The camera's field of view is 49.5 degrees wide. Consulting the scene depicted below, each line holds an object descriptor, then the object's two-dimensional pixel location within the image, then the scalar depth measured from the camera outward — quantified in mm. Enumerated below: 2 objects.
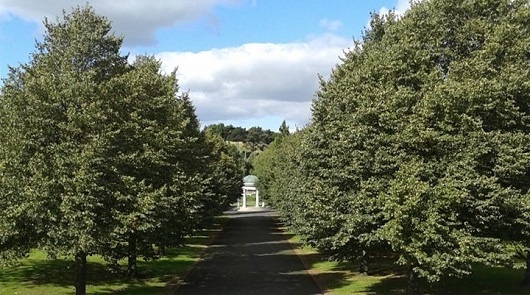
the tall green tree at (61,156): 16641
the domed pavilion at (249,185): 114044
